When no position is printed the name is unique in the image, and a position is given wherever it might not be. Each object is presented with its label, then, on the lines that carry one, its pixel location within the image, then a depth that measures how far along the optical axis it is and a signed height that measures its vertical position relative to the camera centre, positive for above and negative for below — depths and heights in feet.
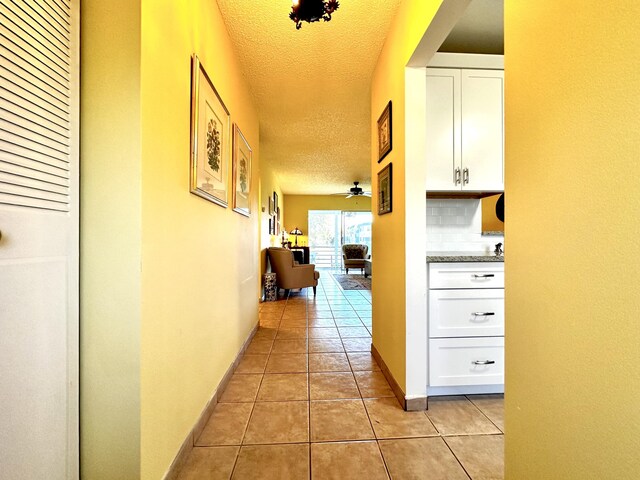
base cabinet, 6.01 -1.73
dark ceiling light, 4.32 +3.56
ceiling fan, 23.21 +4.22
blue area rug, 20.47 -3.20
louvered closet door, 2.45 +0.02
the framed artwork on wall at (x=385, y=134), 6.75 +2.71
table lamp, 27.65 +0.98
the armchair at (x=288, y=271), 16.52 -1.73
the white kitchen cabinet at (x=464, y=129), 6.74 +2.70
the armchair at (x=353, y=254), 27.92 -1.22
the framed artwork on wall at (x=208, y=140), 4.61 +1.89
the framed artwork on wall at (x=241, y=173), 7.29 +1.93
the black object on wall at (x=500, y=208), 7.86 +0.95
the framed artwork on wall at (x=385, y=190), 6.74 +1.29
